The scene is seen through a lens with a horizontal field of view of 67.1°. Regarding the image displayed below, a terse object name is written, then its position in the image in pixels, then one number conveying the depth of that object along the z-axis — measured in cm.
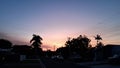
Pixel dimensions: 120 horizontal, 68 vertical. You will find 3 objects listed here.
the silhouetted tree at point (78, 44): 4024
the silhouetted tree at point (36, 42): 5350
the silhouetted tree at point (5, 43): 5206
